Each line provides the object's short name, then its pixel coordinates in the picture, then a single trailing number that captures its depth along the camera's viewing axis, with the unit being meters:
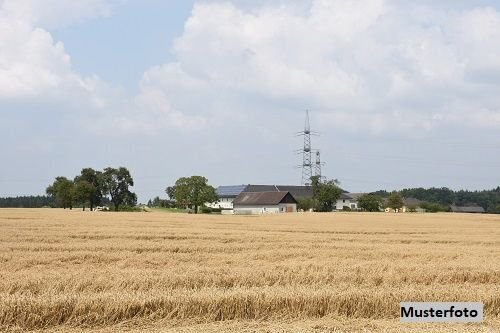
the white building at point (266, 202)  137.38
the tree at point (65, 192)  125.76
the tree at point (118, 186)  131.50
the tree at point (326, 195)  124.19
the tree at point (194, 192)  115.00
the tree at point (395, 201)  128.25
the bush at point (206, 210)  117.75
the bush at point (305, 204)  130.65
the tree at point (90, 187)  120.56
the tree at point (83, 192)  119.44
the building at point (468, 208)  176.25
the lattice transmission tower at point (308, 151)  147.50
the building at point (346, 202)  177.74
